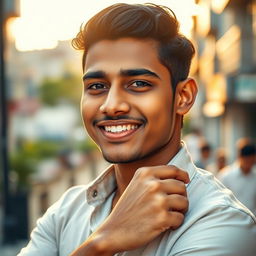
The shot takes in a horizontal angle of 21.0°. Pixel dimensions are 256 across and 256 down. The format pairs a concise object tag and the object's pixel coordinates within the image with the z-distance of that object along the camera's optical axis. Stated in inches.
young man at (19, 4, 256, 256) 90.8
